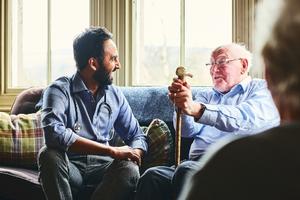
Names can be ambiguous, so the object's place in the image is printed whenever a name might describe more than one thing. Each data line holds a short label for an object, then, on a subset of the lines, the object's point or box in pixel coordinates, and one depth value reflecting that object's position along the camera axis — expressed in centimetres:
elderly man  253
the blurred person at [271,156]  57
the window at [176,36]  375
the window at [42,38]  404
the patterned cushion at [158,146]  289
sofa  272
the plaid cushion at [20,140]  303
